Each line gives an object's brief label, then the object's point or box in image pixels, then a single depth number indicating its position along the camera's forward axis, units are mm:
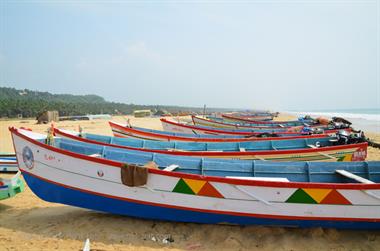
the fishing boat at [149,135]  10673
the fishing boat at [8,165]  8695
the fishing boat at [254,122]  20141
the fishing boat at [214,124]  18375
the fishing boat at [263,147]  7035
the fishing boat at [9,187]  5543
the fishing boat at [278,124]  19136
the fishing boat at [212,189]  4211
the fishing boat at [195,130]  13492
